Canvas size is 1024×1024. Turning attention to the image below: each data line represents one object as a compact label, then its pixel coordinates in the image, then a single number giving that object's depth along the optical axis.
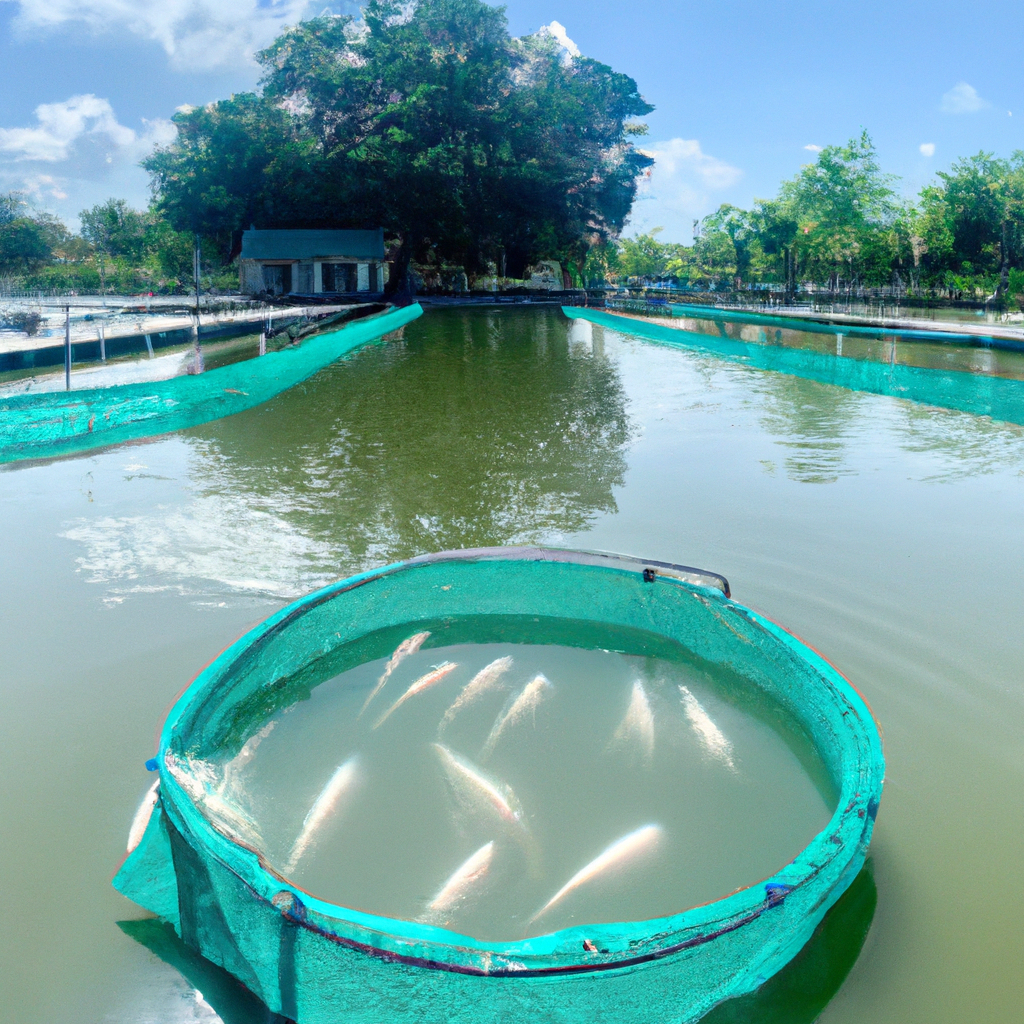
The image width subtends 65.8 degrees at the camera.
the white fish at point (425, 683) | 3.19
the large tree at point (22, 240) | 59.00
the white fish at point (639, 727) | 2.98
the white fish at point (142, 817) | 2.59
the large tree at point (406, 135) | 32.12
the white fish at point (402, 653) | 3.42
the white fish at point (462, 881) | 2.20
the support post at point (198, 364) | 14.33
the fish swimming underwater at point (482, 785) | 2.61
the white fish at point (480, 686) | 3.19
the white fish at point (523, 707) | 3.02
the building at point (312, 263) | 35.81
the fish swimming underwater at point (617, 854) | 2.28
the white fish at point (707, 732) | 2.92
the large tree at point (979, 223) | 31.09
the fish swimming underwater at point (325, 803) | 2.41
